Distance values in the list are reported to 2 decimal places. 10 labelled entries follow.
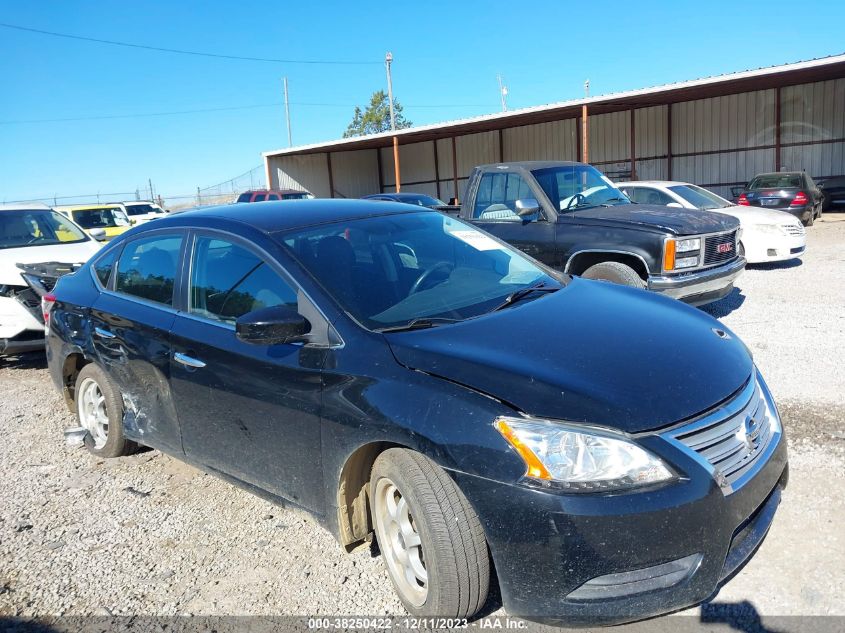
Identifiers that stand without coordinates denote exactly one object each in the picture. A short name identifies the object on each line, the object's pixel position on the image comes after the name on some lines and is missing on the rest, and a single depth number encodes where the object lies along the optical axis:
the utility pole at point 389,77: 42.74
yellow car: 19.03
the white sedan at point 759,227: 10.32
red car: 21.35
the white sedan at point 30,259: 6.32
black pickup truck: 6.61
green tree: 60.91
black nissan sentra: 2.28
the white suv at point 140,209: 24.90
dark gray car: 15.11
